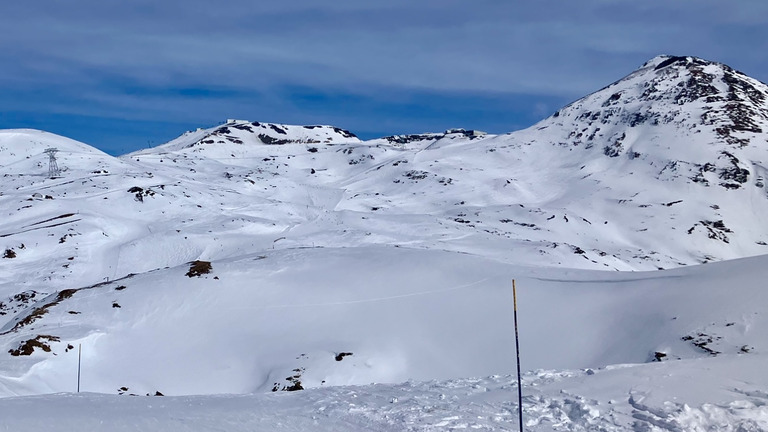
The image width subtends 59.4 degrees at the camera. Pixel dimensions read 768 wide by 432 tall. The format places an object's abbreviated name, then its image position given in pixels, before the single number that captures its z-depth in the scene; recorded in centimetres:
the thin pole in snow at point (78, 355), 2378
